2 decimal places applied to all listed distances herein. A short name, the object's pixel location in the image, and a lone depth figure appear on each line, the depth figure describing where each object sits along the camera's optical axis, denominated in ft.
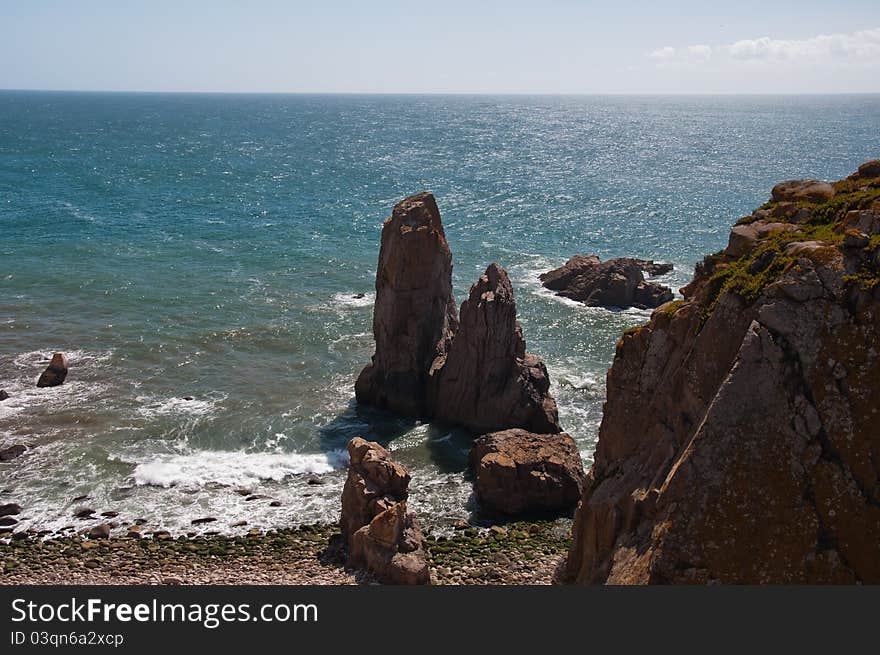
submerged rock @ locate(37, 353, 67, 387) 167.43
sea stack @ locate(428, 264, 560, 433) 146.41
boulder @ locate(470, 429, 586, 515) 121.39
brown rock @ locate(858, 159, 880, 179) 71.92
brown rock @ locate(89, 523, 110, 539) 113.19
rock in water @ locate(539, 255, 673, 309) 228.84
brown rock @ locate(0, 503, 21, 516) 119.14
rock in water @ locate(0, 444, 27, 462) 136.67
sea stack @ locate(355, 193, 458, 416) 156.15
